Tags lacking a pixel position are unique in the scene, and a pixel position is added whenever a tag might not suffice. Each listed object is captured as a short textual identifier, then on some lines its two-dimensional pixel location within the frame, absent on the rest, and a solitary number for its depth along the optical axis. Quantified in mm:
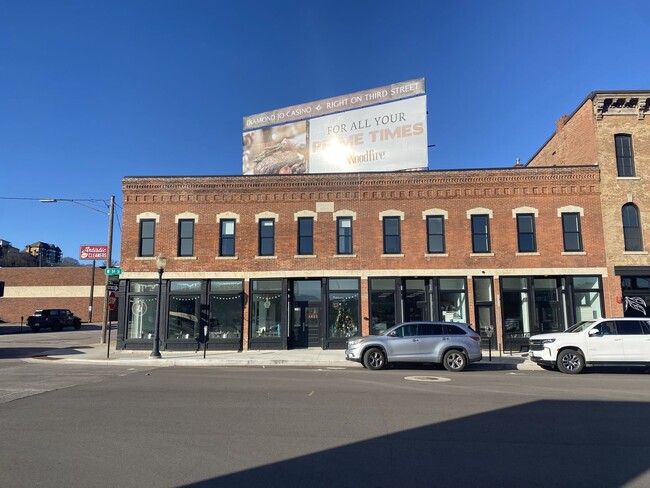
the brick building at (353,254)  22797
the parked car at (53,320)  42781
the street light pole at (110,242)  27383
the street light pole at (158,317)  20016
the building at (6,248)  99875
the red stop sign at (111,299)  22141
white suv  15312
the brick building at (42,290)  56406
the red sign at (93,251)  34125
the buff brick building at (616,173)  22109
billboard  25297
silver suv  16016
